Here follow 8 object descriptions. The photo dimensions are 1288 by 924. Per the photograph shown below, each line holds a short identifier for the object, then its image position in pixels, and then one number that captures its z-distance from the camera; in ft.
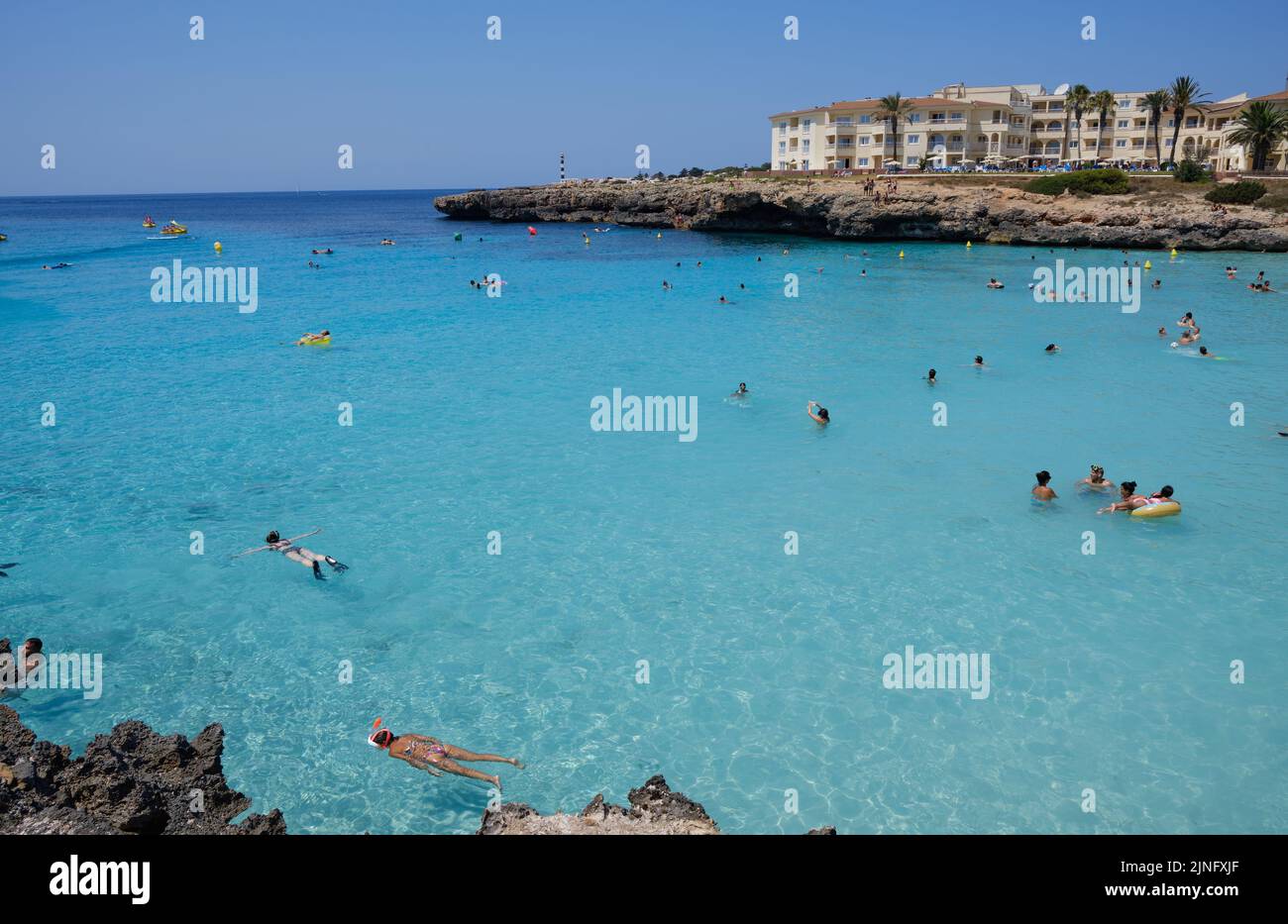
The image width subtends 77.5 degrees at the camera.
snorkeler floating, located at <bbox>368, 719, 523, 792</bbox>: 31.55
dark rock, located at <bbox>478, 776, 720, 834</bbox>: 21.29
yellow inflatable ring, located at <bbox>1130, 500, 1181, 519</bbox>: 50.49
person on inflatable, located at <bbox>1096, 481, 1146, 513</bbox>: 51.32
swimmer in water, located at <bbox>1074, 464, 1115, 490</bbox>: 54.29
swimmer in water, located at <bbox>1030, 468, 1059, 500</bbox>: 53.47
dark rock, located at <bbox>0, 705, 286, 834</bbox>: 23.44
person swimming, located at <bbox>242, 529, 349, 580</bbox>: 46.55
